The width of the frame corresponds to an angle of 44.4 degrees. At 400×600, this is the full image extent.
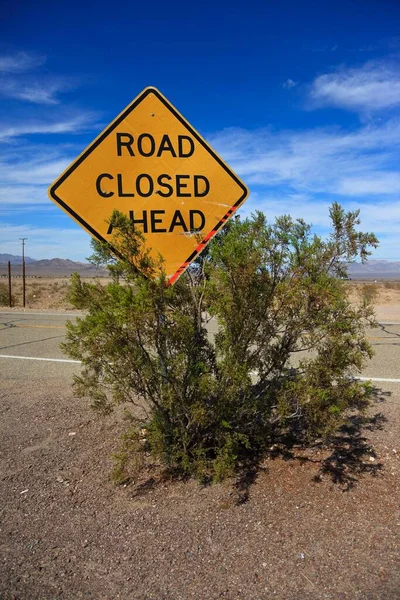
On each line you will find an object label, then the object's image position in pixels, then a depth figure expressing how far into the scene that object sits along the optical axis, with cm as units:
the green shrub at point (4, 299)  2225
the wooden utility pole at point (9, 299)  2109
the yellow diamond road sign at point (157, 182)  366
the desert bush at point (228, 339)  337
